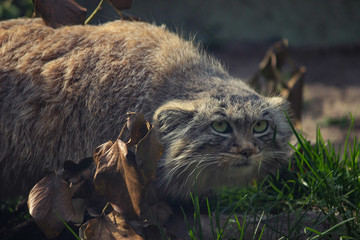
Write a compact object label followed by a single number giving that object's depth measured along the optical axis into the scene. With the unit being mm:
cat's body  5715
